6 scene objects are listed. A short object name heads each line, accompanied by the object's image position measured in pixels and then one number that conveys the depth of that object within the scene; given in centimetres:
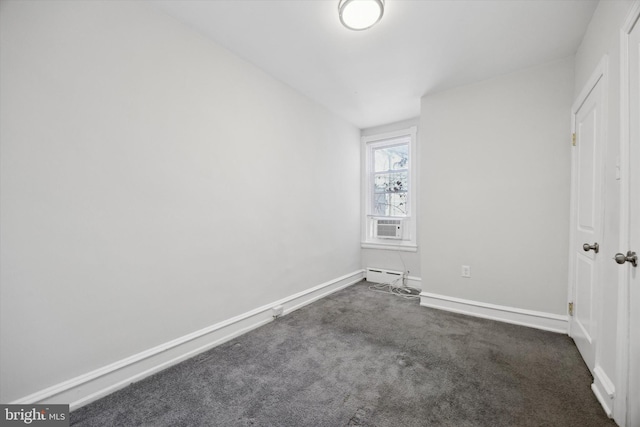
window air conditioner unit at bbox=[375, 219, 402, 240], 411
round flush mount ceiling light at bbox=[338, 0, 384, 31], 175
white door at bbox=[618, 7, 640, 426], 120
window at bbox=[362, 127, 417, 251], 409
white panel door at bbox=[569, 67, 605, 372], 173
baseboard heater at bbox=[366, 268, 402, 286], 397
